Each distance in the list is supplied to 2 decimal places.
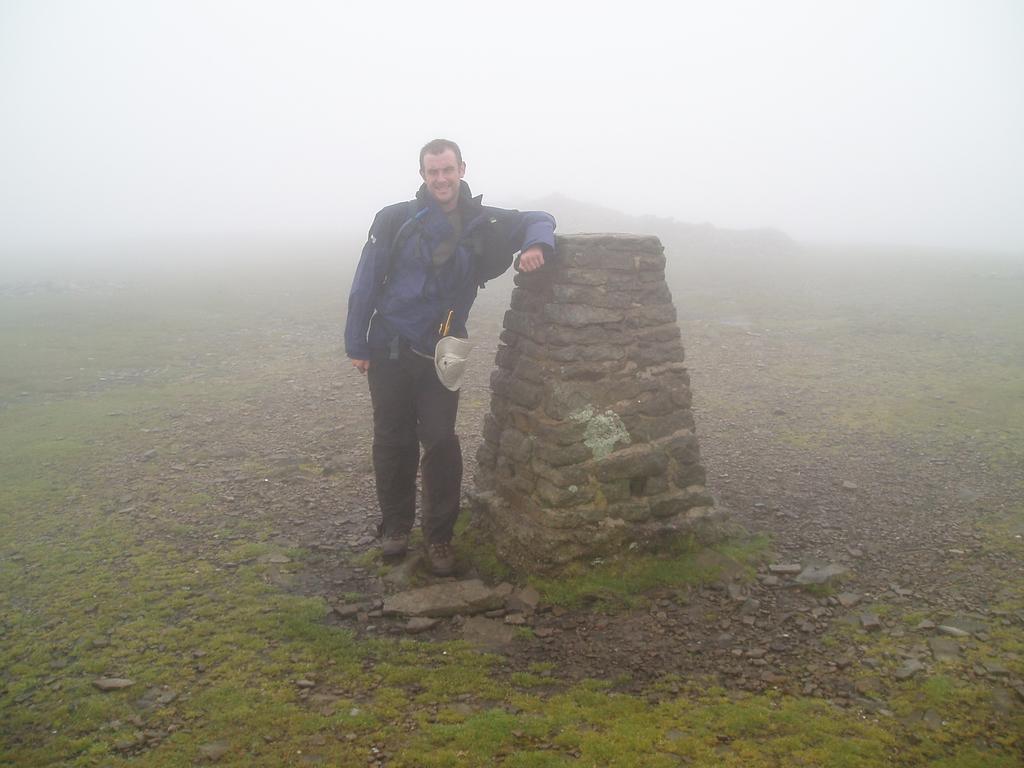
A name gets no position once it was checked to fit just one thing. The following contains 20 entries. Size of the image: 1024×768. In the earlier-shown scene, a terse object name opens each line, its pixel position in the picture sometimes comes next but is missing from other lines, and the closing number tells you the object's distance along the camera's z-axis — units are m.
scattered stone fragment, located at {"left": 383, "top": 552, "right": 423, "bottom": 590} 6.07
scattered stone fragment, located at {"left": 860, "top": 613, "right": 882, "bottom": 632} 5.16
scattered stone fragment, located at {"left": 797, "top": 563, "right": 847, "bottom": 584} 5.84
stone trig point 5.86
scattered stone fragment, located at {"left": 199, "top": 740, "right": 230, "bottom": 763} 3.88
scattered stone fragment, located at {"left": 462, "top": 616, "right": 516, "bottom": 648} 5.24
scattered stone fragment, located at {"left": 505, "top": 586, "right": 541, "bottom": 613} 5.63
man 5.66
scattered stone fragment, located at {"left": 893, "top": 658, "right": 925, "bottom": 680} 4.51
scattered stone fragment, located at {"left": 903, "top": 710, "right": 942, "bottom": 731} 4.02
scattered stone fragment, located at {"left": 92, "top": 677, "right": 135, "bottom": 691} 4.51
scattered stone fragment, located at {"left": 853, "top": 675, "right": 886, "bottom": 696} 4.39
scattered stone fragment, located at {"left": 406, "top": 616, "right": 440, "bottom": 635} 5.38
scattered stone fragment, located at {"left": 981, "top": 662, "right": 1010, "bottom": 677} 4.46
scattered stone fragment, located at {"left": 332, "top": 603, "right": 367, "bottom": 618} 5.56
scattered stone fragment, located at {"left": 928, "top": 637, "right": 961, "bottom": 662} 4.70
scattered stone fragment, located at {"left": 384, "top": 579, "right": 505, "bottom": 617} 5.55
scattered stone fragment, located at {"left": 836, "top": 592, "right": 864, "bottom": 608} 5.51
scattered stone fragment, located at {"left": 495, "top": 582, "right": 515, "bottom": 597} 5.79
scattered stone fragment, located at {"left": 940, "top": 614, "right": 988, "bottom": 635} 5.04
